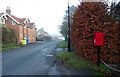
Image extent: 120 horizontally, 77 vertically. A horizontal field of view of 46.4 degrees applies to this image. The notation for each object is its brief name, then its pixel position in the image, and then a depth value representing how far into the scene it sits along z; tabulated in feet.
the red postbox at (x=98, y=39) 20.72
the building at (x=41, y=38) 193.43
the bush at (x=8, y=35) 74.74
